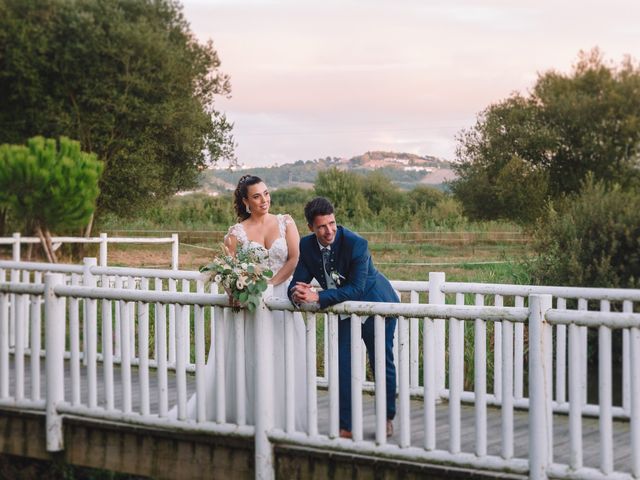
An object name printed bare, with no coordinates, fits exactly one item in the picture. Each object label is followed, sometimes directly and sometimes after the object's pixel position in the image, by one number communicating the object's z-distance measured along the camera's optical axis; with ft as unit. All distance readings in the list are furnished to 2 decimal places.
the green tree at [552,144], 119.14
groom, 20.38
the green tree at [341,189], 177.03
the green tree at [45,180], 64.49
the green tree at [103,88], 95.45
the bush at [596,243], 34.55
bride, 21.27
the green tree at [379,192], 200.23
